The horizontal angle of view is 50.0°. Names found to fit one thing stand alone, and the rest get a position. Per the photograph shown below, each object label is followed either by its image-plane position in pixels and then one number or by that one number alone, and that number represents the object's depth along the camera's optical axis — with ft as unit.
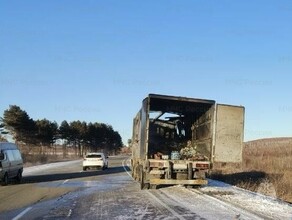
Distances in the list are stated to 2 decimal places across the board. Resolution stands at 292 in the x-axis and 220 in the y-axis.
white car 80.37
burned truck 39.55
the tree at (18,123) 143.35
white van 46.17
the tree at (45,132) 170.41
